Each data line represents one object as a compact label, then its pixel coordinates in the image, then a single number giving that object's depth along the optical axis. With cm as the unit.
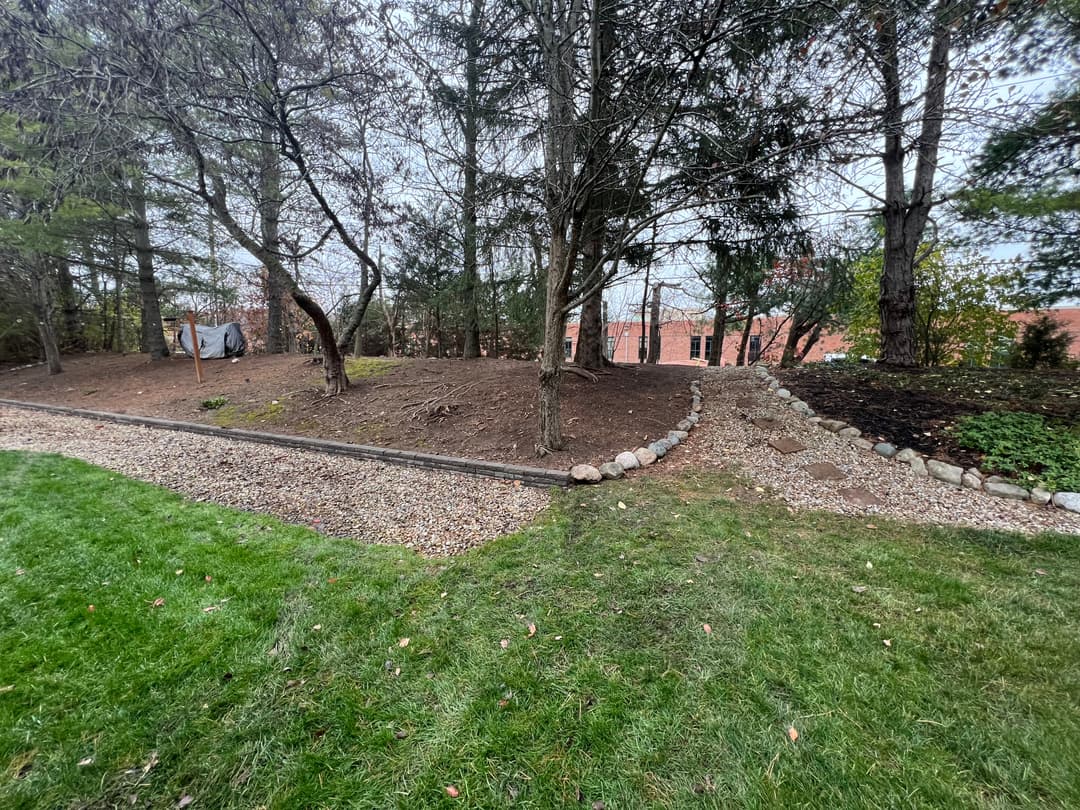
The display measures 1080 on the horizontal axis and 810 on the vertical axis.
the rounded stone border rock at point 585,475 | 374
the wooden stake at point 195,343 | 818
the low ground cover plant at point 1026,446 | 329
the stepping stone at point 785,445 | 429
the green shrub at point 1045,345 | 658
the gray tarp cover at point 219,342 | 1046
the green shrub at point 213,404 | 673
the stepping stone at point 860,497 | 332
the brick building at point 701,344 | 1413
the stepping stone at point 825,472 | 375
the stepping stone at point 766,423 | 483
